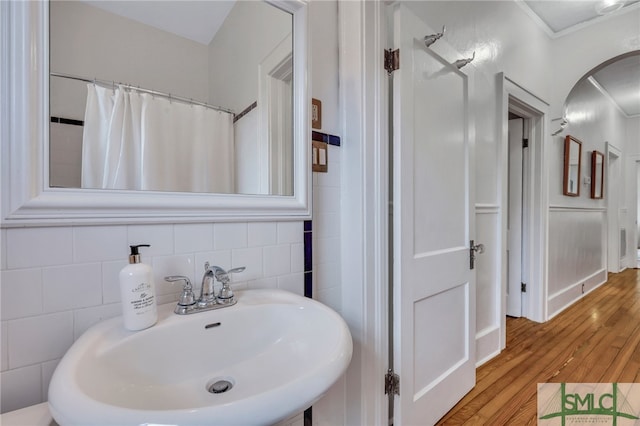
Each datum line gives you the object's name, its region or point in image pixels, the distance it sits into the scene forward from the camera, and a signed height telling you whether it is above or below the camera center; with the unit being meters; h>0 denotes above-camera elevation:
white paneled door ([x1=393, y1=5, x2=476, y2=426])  1.20 -0.07
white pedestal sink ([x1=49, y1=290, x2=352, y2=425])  0.43 -0.31
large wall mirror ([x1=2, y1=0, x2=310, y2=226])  0.63 +0.28
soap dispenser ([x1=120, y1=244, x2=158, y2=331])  0.65 -0.19
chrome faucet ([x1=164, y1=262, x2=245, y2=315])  0.76 -0.23
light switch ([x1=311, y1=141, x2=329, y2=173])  1.10 +0.21
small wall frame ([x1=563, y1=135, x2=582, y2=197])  2.91 +0.49
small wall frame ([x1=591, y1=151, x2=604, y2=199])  3.59 +0.47
